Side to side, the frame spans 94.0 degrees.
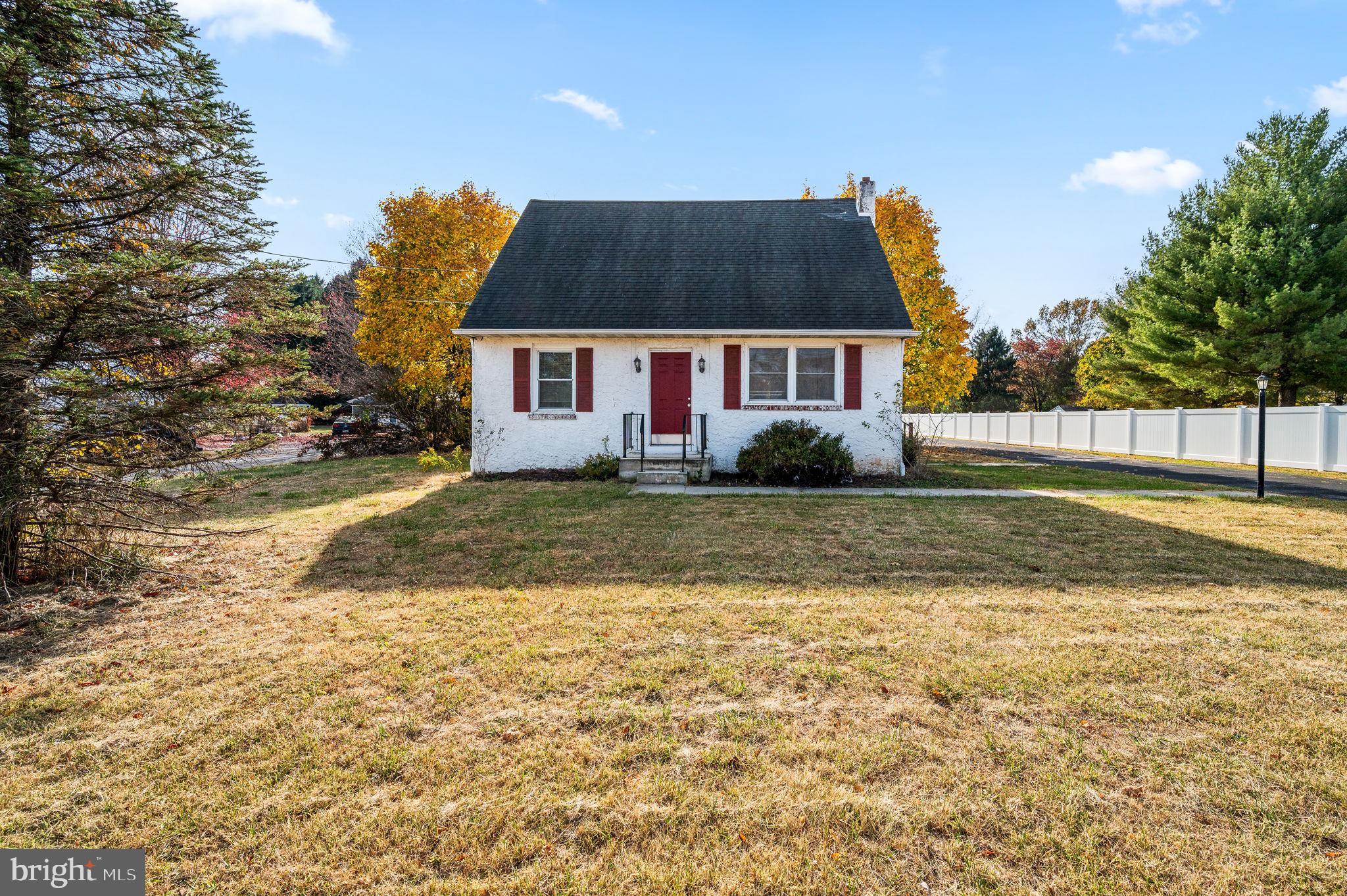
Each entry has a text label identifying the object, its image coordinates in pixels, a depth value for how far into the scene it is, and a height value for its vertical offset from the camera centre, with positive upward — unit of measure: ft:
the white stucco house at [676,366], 43.68 +3.84
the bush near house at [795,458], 40.65 -2.44
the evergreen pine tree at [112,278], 16.20 +3.77
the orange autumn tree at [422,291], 62.59 +12.81
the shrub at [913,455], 47.01 -2.51
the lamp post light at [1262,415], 37.72 +0.53
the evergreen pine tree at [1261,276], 64.85 +16.24
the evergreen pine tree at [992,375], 152.35 +11.73
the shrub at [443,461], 50.06 -3.47
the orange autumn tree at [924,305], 65.92 +12.28
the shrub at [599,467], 43.19 -3.35
